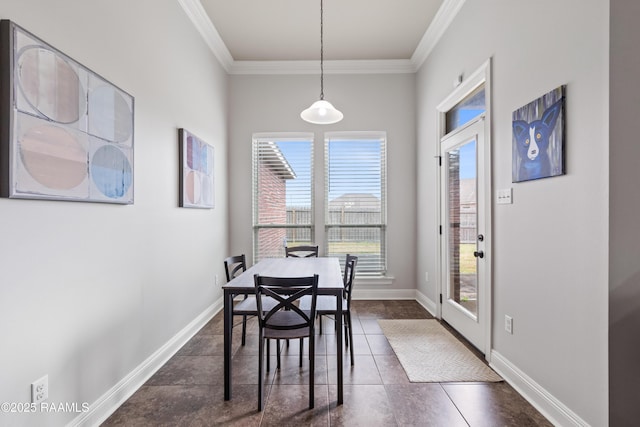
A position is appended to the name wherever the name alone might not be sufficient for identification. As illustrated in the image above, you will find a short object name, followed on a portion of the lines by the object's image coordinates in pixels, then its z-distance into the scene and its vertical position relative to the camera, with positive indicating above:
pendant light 2.75 +0.90
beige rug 2.38 -1.24
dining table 2.04 -0.51
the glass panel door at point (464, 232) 2.74 -0.19
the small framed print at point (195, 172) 2.97 +0.43
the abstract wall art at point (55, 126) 1.32 +0.43
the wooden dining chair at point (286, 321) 1.91 -0.66
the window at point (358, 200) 4.52 +0.19
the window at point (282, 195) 4.52 +0.26
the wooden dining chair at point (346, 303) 2.36 -0.72
